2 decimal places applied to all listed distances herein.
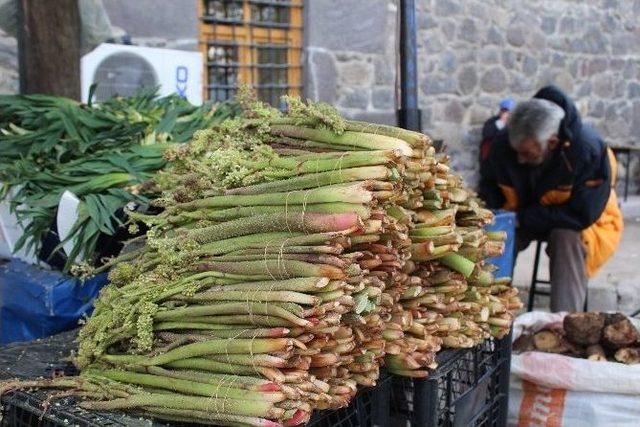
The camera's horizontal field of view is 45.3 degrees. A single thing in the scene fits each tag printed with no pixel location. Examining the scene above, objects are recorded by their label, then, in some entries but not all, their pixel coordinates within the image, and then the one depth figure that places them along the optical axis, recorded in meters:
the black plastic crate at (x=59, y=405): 1.69
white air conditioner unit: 4.65
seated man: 4.30
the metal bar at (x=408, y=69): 3.33
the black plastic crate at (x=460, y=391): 2.10
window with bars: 6.63
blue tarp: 2.67
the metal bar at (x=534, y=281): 4.75
